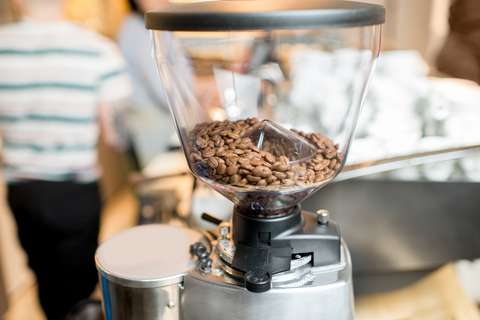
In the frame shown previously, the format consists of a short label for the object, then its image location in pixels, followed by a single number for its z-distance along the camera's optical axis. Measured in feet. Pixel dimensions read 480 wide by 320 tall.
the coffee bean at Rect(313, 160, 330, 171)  1.54
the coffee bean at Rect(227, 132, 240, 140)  1.54
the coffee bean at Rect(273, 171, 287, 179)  1.46
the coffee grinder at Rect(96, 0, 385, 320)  1.26
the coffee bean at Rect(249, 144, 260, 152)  1.50
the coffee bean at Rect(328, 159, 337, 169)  1.62
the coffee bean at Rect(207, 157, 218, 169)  1.51
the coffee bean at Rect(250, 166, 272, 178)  1.44
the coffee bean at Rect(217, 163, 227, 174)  1.48
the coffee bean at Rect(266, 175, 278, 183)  1.46
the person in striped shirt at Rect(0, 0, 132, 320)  4.11
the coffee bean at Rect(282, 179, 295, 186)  1.49
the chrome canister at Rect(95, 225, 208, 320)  1.57
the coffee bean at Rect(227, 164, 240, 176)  1.46
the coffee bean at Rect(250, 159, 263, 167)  1.45
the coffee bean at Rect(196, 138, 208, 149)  1.60
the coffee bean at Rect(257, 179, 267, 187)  1.46
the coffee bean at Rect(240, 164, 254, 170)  1.44
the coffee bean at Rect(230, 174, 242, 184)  1.47
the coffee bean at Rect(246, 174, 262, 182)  1.45
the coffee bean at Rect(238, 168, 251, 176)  1.45
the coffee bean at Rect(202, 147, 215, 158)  1.54
